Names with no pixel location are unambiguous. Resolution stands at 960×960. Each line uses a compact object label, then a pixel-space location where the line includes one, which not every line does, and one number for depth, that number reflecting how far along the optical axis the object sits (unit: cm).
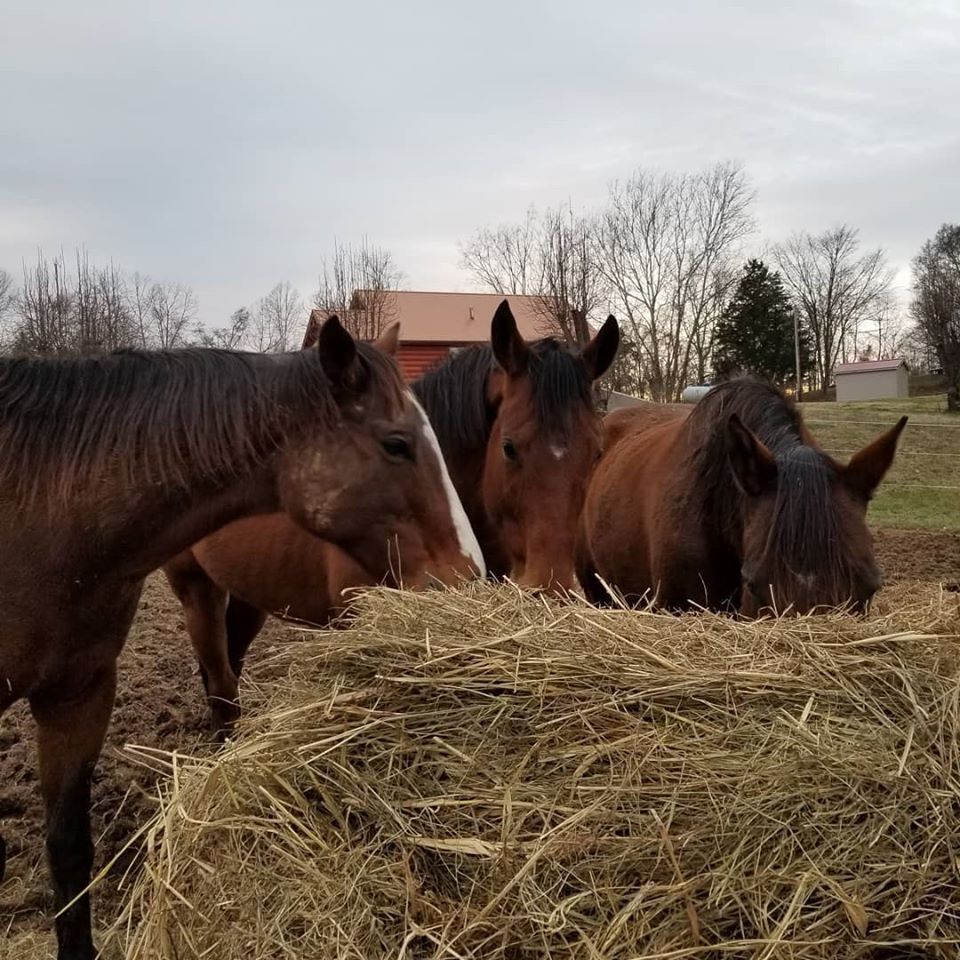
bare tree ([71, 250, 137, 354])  2459
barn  2995
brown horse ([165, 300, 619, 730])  313
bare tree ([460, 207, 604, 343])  2430
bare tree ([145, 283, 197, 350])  3134
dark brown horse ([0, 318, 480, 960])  236
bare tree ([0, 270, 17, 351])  3240
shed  4922
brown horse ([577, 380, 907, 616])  256
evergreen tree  3791
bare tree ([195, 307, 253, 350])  3206
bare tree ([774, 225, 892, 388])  5325
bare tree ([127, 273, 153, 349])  2758
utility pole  3997
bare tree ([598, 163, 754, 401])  2814
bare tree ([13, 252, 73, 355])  2500
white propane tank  1674
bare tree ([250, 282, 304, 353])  3725
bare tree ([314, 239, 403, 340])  2347
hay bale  135
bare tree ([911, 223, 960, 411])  3694
